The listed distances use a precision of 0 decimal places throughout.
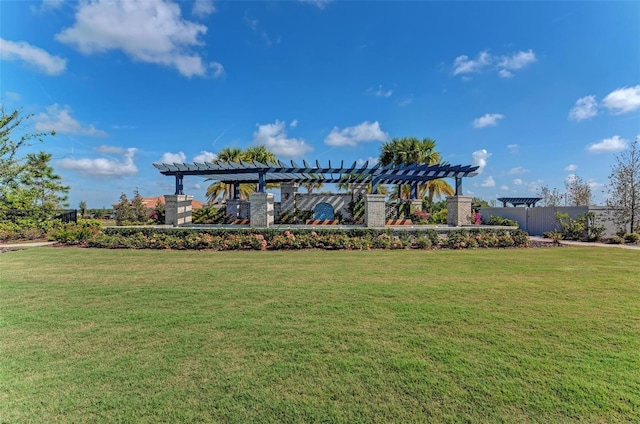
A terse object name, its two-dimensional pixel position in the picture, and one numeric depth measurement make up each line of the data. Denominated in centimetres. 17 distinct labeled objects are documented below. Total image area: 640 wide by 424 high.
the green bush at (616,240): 1555
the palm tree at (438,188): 2956
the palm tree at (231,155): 2850
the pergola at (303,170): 1745
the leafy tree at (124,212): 2272
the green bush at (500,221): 2100
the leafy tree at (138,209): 2336
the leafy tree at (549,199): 3083
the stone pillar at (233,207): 2398
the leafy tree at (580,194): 2725
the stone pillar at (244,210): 2433
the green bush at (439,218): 2237
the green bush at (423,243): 1247
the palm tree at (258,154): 2841
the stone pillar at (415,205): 2370
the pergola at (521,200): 2939
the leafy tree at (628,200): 1756
